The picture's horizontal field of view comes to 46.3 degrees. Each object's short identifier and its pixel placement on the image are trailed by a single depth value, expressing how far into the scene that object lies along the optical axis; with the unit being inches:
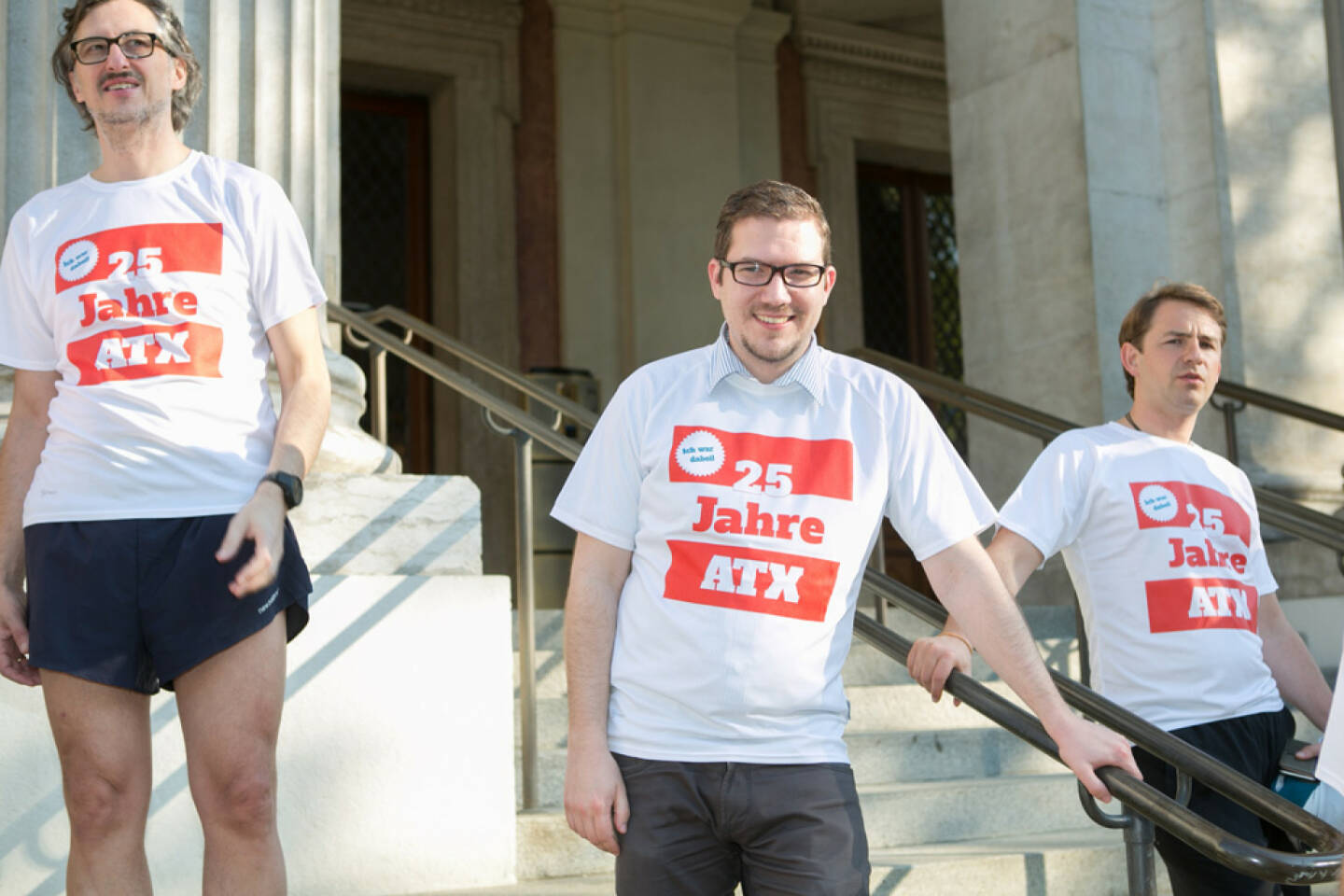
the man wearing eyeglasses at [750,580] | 79.5
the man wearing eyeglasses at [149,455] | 86.1
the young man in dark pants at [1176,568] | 111.0
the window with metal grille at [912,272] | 426.6
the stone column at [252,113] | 158.7
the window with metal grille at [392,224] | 364.5
